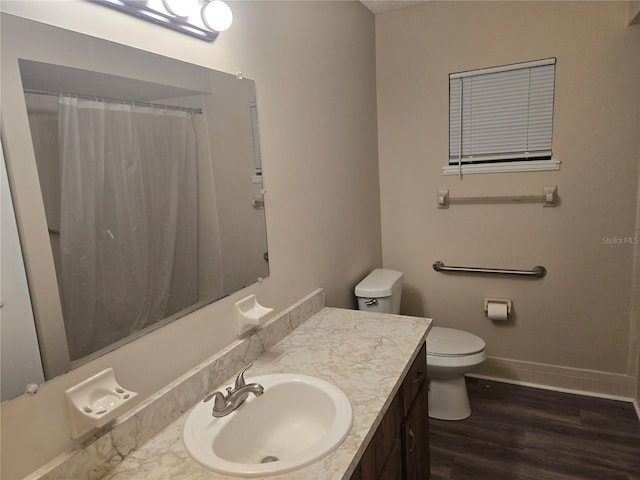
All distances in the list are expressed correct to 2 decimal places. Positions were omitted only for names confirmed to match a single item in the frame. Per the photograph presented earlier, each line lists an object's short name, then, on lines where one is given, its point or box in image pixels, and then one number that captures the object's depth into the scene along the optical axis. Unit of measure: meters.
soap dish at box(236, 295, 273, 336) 1.46
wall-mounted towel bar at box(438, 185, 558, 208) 2.43
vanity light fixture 1.07
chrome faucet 1.14
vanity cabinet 1.16
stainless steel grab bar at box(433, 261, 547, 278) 2.56
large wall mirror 0.86
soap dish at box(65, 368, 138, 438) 0.91
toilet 2.27
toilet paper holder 2.66
